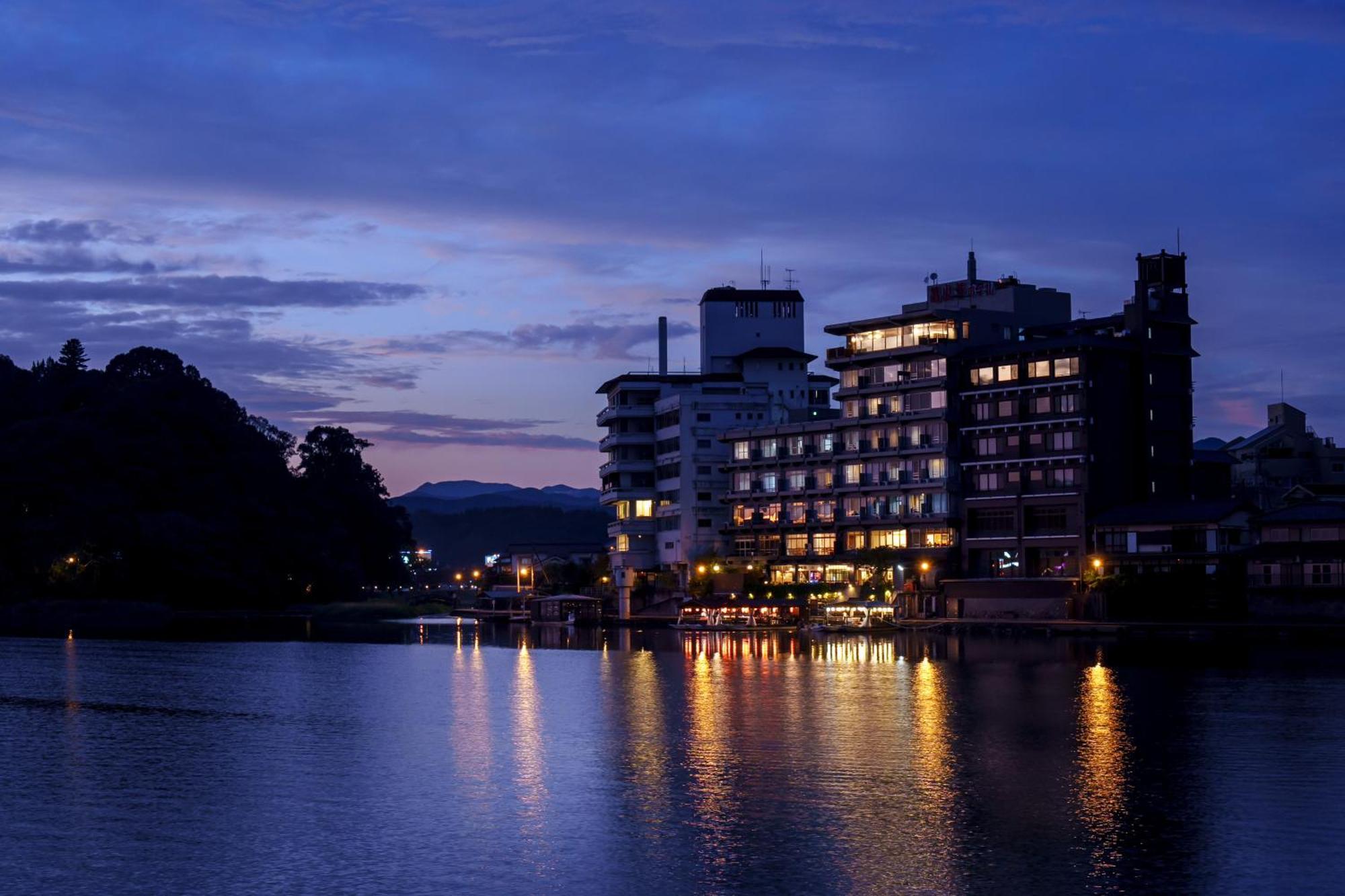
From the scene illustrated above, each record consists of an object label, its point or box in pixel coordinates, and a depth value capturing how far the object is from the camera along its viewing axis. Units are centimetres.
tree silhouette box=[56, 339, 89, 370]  18200
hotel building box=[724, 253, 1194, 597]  12744
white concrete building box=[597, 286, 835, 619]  15988
